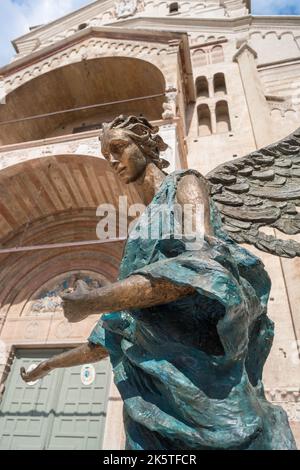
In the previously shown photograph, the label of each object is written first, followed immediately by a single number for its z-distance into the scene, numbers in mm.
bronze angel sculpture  1140
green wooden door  5305
